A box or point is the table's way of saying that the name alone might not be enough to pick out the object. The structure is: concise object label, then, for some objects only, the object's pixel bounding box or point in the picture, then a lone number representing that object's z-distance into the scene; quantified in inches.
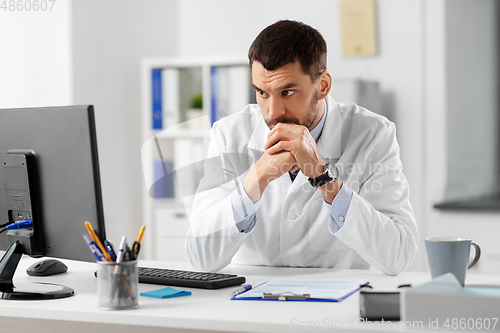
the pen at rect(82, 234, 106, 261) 104.7
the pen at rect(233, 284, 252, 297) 107.9
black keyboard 111.6
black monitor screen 109.3
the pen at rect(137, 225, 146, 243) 106.2
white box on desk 94.8
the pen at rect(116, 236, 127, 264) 104.0
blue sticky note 107.9
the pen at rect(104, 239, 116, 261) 105.3
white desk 98.5
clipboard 105.2
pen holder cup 102.9
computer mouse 120.8
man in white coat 121.4
